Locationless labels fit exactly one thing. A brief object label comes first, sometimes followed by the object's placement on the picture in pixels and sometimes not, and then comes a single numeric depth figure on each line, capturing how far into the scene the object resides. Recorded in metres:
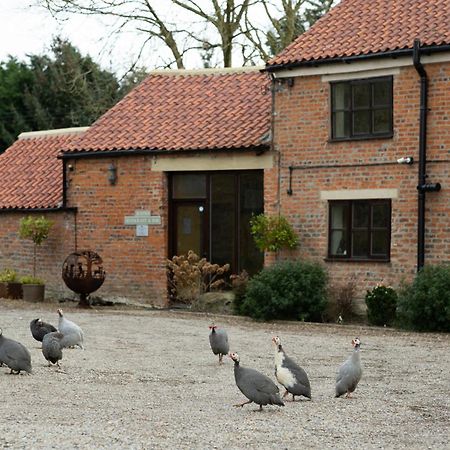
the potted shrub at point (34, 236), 29.80
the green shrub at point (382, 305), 23.77
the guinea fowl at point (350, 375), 13.72
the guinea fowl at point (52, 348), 15.95
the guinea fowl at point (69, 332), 18.00
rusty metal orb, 28.14
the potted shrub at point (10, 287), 30.27
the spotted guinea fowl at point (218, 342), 17.17
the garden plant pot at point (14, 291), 30.27
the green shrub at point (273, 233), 25.83
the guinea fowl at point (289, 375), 13.23
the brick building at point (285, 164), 24.48
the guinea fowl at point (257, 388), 12.51
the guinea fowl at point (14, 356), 15.20
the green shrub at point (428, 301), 22.38
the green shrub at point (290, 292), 24.53
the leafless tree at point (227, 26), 39.09
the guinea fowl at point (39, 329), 18.06
